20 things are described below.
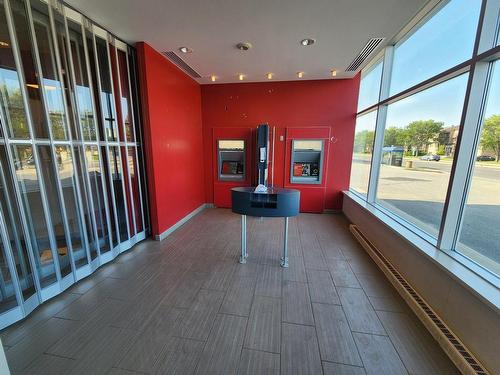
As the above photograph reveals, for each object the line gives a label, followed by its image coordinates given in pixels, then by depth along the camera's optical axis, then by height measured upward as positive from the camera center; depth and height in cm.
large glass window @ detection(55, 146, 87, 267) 229 -59
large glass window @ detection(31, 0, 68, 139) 210 +85
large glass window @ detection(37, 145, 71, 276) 214 -55
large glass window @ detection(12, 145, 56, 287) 195 -56
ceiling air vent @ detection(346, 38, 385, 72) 297 +157
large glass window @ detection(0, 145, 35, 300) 185 -72
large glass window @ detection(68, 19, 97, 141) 243 +80
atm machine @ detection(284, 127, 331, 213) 484 -29
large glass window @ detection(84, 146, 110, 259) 262 -55
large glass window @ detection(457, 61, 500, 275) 167 -38
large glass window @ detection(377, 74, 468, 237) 212 +2
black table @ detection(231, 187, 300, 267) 261 -65
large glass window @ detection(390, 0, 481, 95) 193 +121
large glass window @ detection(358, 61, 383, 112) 376 +130
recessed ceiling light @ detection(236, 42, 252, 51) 301 +155
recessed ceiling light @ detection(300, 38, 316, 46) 292 +155
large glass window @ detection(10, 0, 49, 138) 193 +78
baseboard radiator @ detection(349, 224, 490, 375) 145 -144
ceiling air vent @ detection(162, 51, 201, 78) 340 +158
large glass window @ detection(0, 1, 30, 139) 182 +52
